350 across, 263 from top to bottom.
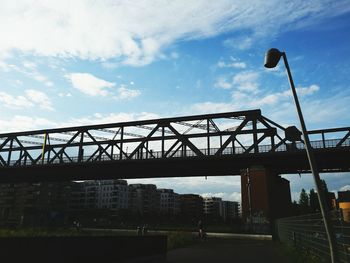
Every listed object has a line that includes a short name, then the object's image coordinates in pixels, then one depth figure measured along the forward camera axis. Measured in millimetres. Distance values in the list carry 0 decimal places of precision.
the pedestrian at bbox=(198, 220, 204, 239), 31784
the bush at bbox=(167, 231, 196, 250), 23375
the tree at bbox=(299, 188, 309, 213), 118681
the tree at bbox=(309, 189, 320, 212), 100400
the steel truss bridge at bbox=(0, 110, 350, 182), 51406
